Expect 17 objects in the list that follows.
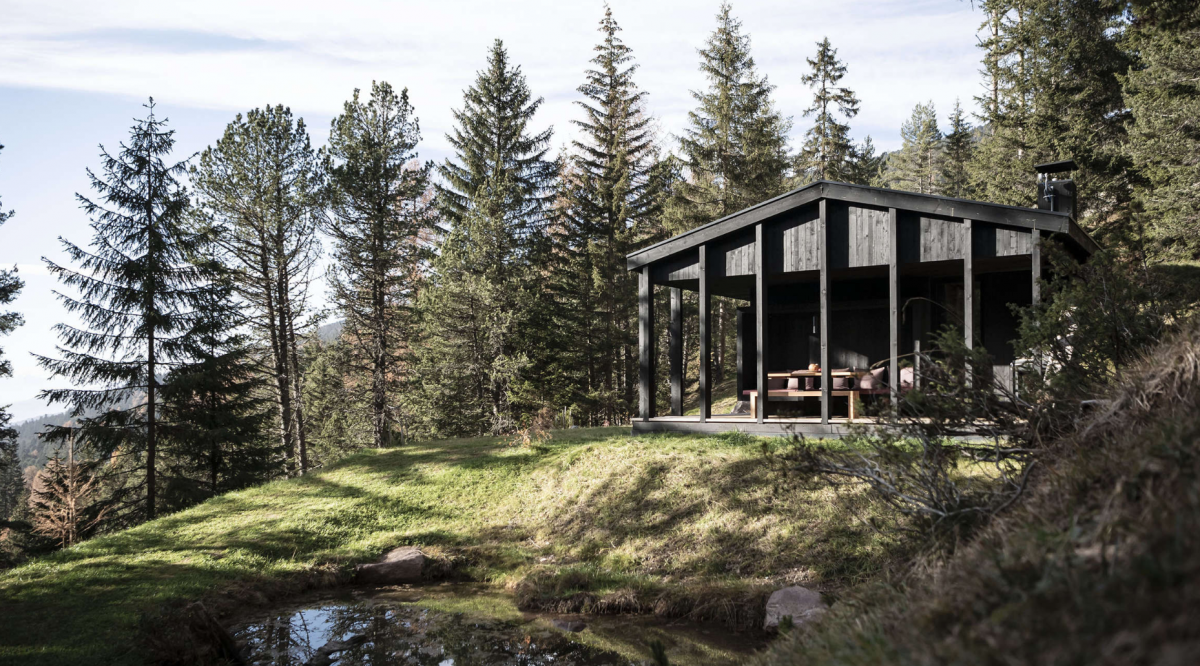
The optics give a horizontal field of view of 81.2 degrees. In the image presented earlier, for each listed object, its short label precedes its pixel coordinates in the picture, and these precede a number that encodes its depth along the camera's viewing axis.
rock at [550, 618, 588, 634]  8.05
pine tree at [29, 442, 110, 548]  18.98
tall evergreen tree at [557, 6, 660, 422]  27.12
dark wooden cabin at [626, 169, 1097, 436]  11.88
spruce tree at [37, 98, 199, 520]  18.06
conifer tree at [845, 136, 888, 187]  33.16
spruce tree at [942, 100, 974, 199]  38.91
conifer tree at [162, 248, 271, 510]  18.58
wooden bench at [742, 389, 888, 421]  12.88
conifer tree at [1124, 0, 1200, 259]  17.73
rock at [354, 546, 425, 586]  10.30
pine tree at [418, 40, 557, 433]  22.00
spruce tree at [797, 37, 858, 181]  32.47
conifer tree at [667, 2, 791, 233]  27.78
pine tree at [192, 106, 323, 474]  20.55
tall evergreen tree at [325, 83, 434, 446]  22.42
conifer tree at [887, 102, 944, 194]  48.53
